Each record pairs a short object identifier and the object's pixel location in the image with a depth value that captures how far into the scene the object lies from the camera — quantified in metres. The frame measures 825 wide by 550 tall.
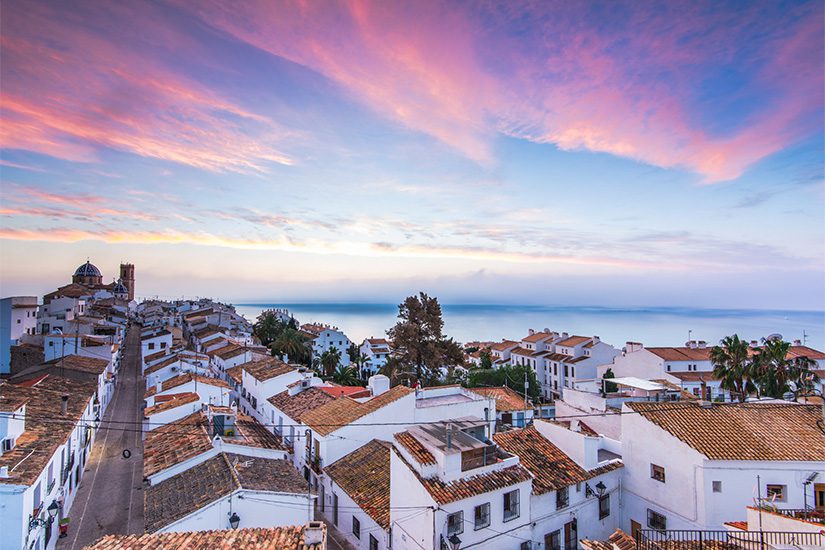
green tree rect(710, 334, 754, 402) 32.03
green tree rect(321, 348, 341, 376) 51.75
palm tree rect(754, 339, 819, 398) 30.16
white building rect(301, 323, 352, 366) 86.56
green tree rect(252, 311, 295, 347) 67.81
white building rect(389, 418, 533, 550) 14.88
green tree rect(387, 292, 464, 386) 41.16
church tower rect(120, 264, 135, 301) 131.38
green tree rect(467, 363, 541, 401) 53.03
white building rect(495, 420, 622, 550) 17.70
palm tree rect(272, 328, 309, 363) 53.47
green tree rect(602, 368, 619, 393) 40.47
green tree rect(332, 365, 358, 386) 47.91
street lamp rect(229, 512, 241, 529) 15.97
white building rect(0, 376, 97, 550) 13.78
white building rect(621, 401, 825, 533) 16.56
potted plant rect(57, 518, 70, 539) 18.84
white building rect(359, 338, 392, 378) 82.81
